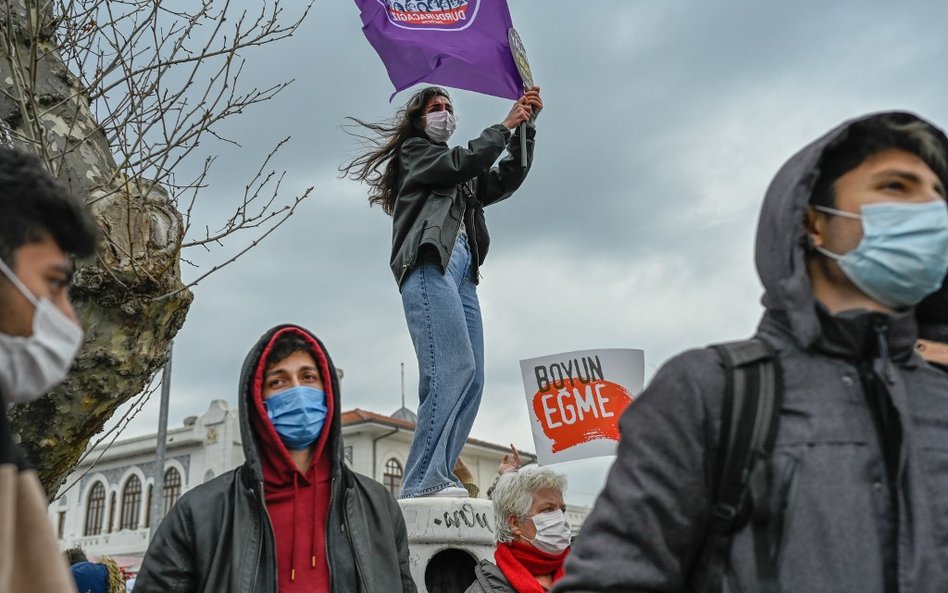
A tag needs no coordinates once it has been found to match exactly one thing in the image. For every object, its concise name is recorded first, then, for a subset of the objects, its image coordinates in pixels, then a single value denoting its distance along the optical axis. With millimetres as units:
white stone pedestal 5566
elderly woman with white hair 4301
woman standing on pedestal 5641
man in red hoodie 3277
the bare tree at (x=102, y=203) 5223
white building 44125
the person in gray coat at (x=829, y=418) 1729
